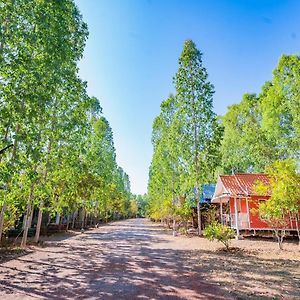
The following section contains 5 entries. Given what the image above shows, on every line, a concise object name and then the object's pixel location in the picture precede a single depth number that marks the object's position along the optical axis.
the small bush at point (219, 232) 12.09
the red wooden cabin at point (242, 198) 20.38
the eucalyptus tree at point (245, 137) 27.42
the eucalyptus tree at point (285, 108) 21.53
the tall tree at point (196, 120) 21.81
